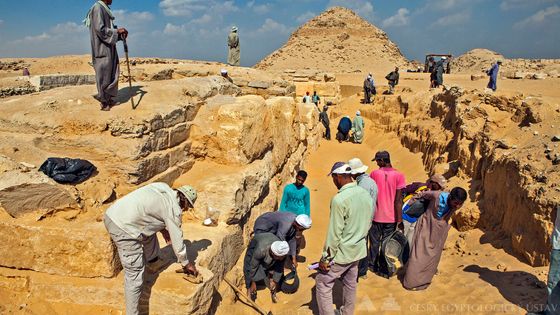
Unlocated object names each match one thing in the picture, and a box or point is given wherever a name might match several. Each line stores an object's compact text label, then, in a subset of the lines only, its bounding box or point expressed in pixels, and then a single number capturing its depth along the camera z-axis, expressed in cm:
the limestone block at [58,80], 728
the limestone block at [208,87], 616
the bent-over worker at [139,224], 294
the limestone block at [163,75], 863
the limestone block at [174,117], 495
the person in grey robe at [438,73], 1450
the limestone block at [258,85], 965
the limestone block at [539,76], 1926
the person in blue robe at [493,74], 1248
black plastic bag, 375
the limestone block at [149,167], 418
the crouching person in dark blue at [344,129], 1266
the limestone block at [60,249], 323
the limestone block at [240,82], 955
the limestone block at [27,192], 333
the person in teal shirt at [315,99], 1568
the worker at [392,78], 1630
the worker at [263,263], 405
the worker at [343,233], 313
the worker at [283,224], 435
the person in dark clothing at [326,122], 1289
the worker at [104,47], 464
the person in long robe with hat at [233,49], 1284
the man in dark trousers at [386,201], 427
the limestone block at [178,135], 500
